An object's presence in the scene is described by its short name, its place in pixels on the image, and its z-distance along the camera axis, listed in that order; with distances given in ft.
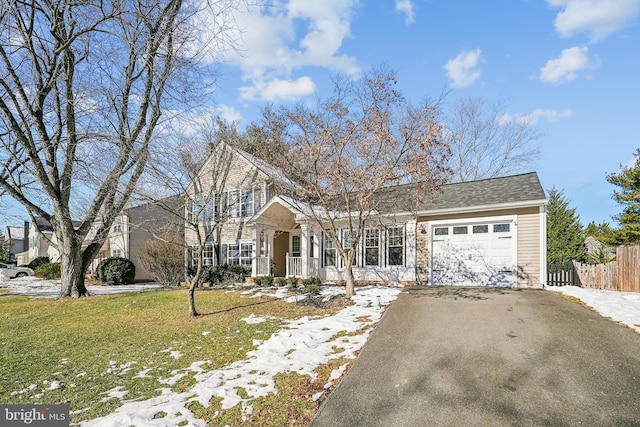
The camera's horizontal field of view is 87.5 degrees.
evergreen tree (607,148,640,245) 59.88
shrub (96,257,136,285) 64.46
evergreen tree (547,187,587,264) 56.34
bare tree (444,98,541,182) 75.97
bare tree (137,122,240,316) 28.89
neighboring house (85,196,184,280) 74.08
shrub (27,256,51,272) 101.23
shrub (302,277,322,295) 34.81
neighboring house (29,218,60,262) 111.34
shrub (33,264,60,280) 81.15
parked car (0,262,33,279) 84.38
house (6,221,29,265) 153.71
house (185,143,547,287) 35.73
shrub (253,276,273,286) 42.14
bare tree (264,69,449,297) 29.43
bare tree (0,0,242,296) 25.50
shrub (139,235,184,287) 56.39
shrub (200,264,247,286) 50.03
